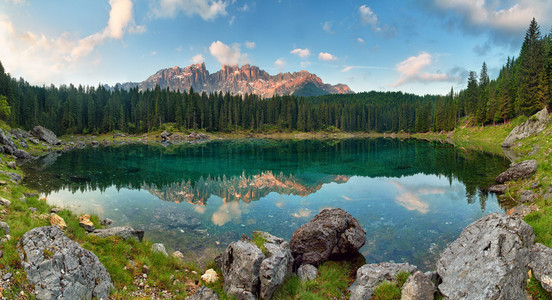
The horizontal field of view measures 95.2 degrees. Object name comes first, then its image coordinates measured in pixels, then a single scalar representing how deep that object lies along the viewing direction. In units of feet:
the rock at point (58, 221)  41.08
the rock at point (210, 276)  34.32
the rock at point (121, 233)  42.37
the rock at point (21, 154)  146.61
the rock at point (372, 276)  29.71
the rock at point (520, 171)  81.41
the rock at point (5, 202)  44.32
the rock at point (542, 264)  24.72
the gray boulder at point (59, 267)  22.36
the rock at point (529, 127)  162.93
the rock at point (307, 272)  35.58
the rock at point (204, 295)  29.08
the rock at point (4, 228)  29.03
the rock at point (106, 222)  56.29
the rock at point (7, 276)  21.30
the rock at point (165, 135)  376.15
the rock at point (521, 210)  53.26
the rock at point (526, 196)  63.31
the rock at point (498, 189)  79.29
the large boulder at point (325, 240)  41.88
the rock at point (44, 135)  244.42
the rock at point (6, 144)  139.33
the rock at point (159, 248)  41.04
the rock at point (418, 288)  26.50
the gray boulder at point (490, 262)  24.34
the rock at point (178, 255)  42.31
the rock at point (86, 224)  46.01
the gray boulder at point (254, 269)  30.17
